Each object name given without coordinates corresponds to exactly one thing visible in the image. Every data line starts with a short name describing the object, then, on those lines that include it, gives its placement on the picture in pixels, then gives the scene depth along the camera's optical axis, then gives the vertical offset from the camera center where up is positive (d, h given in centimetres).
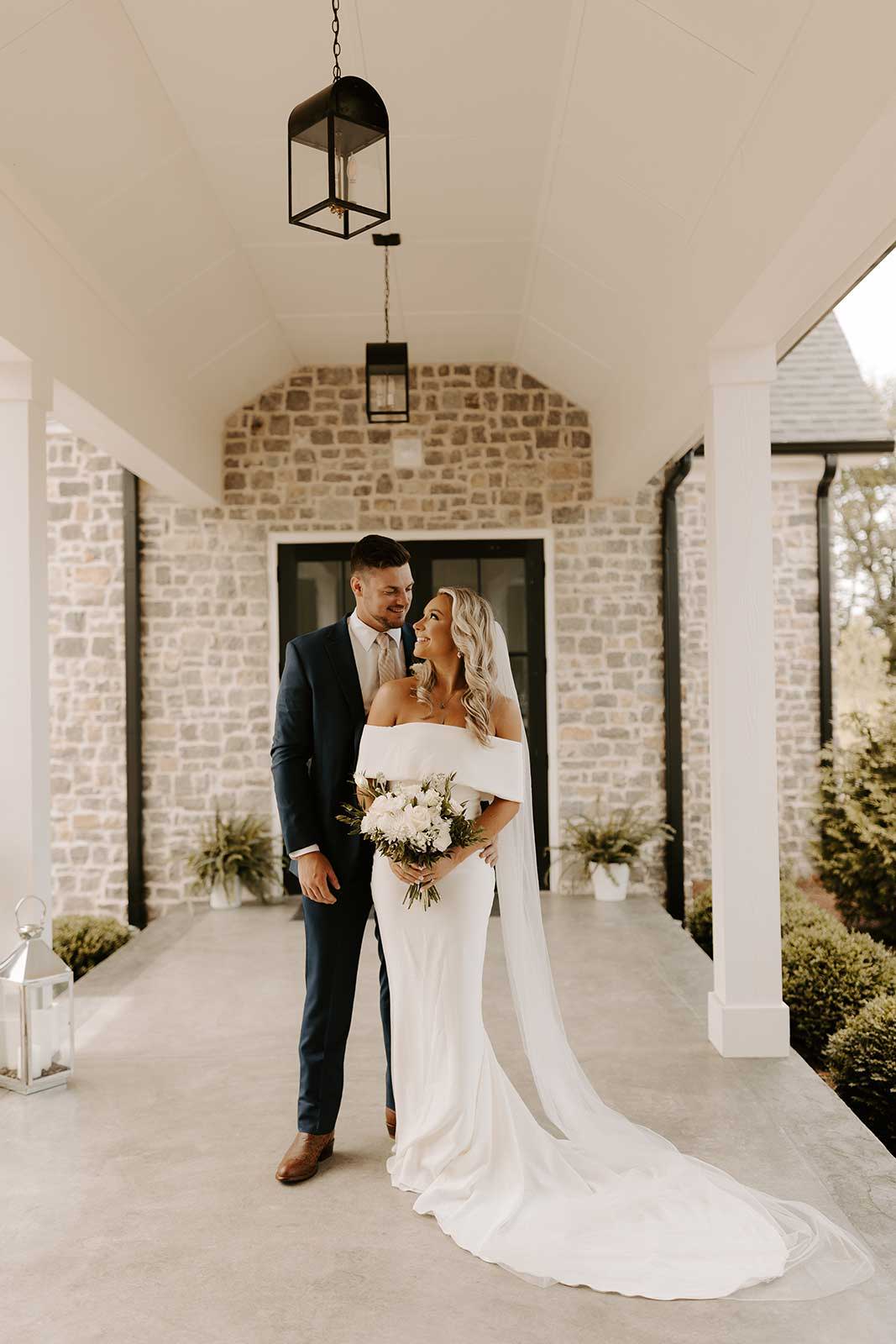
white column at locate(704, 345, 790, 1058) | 427 -20
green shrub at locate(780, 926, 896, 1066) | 477 -145
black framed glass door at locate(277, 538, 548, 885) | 785 +65
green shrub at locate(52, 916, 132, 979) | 624 -159
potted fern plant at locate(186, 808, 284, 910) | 745 -134
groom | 329 -37
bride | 276 -119
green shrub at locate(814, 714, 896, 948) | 646 -104
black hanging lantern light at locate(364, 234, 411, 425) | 572 +160
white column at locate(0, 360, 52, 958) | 412 +7
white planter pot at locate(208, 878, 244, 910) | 752 -160
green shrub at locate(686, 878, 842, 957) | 561 -136
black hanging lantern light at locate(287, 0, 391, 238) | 264 +135
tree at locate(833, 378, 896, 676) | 1404 +172
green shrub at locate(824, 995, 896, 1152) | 384 -150
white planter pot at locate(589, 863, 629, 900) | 747 -150
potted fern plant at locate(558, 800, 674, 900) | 748 -127
